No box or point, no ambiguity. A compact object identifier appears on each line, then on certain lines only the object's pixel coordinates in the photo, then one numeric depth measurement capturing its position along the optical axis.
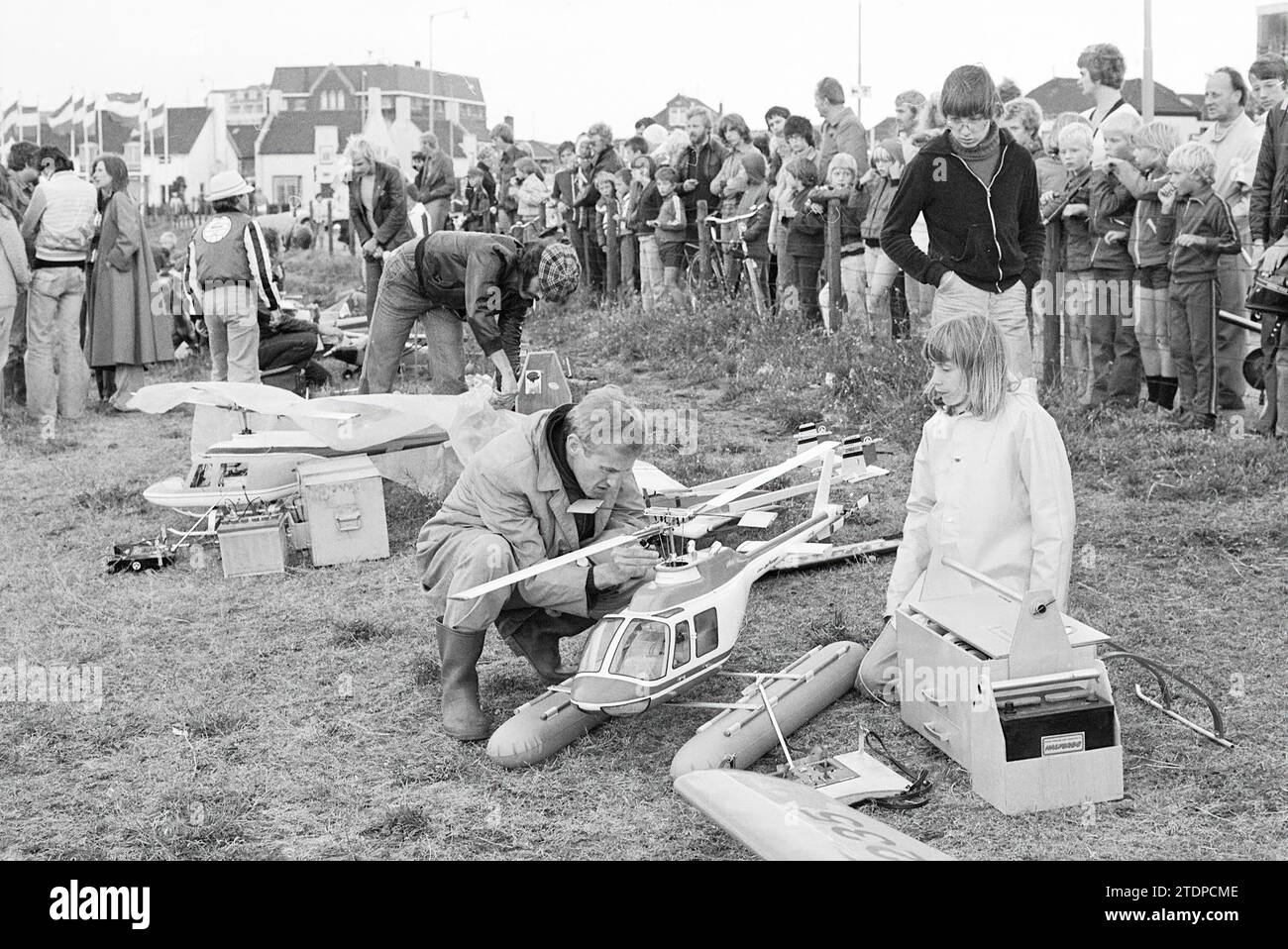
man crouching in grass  4.62
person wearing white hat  9.95
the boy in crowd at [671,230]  13.74
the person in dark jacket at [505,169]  18.97
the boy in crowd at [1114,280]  8.73
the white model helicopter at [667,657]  4.41
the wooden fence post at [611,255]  15.48
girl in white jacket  4.53
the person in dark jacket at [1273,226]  7.75
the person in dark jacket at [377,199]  12.45
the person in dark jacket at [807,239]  11.45
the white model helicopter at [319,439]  7.36
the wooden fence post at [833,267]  11.09
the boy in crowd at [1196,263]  8.12
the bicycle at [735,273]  12.59
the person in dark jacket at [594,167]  16.14
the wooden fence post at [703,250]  13.45
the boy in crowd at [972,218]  6.75
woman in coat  11.38
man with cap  7.89
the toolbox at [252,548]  6.86
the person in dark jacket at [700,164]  13.84
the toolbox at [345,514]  7.04
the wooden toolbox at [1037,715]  4.05
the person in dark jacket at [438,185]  16.36
